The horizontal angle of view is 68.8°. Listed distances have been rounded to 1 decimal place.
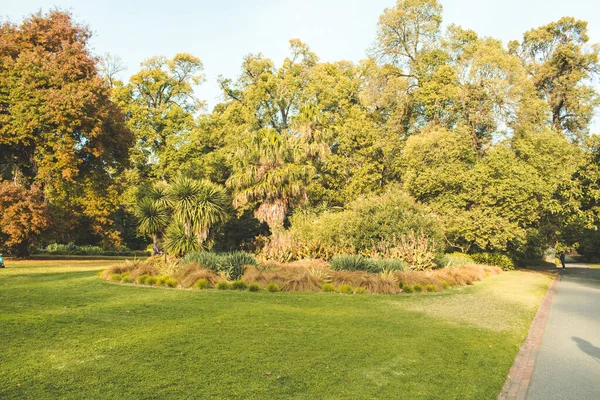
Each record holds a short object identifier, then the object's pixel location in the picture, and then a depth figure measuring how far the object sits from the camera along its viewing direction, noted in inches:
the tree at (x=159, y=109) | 1362.0
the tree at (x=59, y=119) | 852.0
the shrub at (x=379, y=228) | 726.5
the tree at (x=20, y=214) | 787.4
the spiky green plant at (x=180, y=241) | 700.7
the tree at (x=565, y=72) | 1341.0
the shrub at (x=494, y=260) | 1048.2
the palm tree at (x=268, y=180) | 967.0
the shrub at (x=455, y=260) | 760.3
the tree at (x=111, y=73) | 1482.5
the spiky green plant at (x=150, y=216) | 738.8
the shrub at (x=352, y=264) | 599.2
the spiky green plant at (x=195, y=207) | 704.4
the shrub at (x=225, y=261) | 548.1
